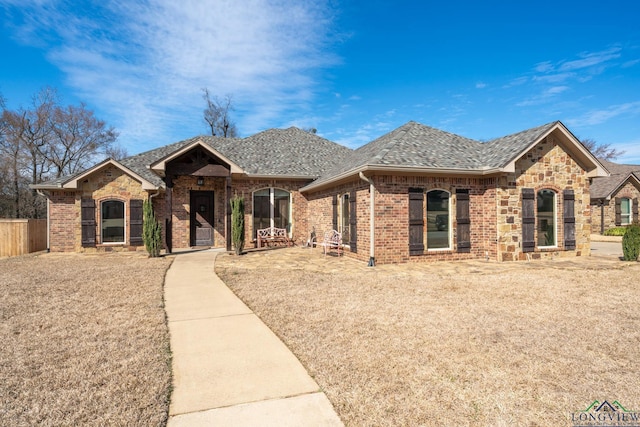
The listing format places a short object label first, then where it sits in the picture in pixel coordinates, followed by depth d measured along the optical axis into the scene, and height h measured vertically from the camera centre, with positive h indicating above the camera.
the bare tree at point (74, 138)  30.64 +7.15
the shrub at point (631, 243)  10.87 -0.84
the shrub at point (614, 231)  21.33 -0.94
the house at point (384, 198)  10.92 +0.71
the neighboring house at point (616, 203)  22.48 +0.78
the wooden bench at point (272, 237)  15.85 -0.85
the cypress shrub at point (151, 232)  12.74 -0.48
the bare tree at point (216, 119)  36.75 +10.07
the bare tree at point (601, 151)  45.47 +8.09
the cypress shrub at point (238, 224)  13.13 -0.23
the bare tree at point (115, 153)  35.04 +6.60
